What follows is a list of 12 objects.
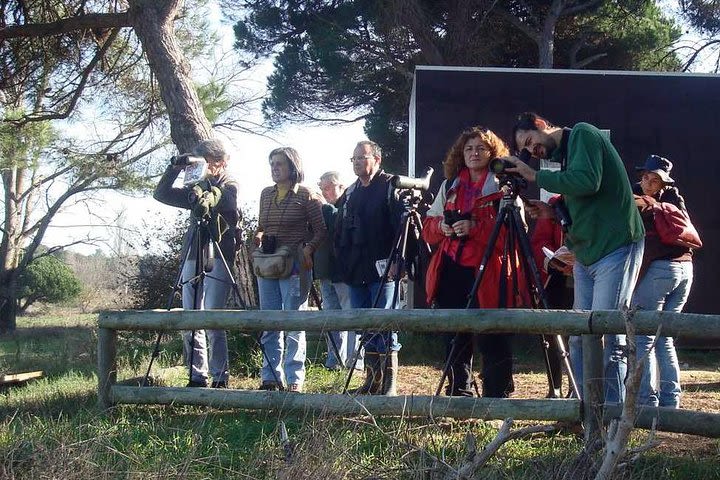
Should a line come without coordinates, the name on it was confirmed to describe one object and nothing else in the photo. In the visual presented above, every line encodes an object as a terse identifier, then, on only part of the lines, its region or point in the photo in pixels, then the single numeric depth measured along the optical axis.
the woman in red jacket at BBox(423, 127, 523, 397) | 4.95
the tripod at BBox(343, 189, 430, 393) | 5.55
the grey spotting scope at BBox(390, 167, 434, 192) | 5.50
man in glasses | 5.88
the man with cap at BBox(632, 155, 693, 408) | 5.04
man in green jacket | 4.17
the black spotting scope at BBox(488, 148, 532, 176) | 4.56
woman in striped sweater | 6.06
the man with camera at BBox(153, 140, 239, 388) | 5.88
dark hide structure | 8.48
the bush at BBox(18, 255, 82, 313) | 24.92
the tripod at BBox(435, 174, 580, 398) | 4.67
